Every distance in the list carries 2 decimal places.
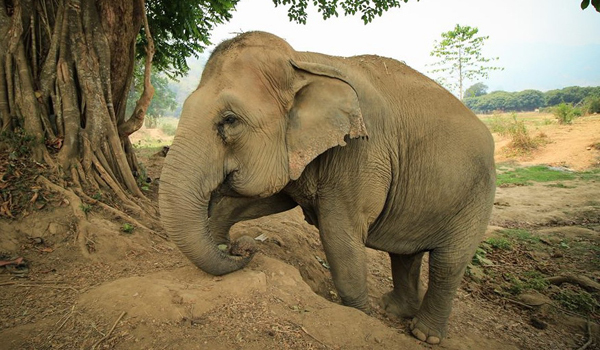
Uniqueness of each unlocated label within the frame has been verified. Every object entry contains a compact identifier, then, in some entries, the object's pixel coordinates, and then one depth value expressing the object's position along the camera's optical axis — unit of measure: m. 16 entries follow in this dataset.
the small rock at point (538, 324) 4.72
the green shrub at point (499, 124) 22.01
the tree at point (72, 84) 4.15
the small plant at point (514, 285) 5.65
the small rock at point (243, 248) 3.34
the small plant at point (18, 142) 3.91
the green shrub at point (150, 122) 44.14
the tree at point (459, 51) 29.76
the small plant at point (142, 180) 5.97
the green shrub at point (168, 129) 46.17
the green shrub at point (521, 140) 19.09
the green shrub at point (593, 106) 26.14
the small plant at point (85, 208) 3.74
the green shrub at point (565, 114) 22.72
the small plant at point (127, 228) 3.83
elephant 2.71
